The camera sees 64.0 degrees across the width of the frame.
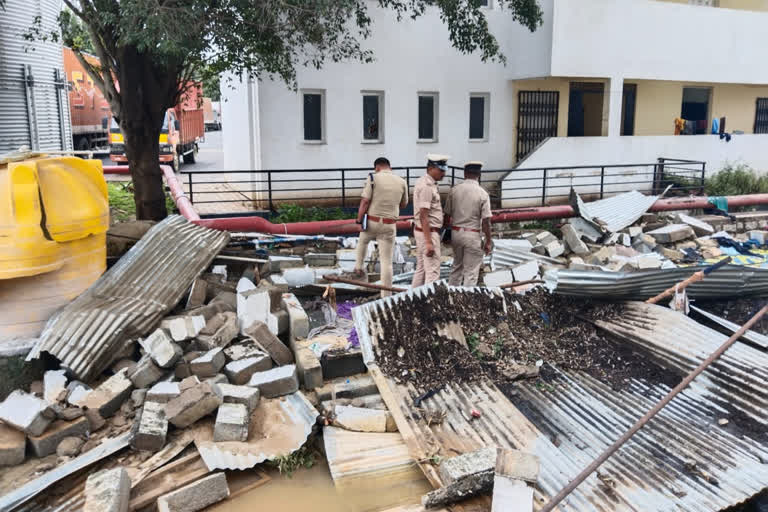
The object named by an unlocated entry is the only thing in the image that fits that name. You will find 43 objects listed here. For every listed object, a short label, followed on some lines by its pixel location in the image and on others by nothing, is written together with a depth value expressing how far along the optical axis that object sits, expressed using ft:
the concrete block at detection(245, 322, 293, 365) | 19.25
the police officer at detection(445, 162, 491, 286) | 24.43
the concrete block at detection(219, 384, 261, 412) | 16.83
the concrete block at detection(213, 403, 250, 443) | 15.92
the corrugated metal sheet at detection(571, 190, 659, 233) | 39.58
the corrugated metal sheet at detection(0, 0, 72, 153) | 57.98
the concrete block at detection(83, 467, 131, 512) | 13.02
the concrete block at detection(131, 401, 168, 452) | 15.53
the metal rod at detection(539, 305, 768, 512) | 12.01
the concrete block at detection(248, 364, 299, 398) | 17.78
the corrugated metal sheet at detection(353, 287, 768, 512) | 14.02
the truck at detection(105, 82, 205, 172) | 68.90
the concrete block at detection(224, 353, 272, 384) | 18.08
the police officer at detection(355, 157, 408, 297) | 25.43
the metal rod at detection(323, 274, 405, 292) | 23.44
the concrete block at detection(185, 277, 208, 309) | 21.70
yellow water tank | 18.39
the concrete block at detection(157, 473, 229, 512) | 13.85
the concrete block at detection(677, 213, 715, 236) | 40.68
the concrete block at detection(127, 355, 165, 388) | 17.80
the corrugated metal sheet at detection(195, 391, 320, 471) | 15.34
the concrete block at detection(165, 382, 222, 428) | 16.11
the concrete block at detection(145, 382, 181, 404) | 16.62
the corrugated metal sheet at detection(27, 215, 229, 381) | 18.21
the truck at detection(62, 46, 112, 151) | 86.38
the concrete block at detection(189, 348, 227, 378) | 18.04
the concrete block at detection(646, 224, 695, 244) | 38.70
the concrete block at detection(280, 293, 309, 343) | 20.34
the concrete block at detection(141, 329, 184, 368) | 18.01
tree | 23.72
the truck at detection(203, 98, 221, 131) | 169.80
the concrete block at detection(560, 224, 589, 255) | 35.53
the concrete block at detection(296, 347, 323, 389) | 18.48
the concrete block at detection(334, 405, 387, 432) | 16.63
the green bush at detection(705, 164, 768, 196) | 52.03
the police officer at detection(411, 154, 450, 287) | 23.72
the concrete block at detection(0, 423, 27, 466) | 15.43
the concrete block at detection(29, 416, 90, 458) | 15.76
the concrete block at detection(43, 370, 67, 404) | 17.26
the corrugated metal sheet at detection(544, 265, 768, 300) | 21.58
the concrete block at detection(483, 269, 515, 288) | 27.73
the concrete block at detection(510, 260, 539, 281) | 28.37
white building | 43.75
